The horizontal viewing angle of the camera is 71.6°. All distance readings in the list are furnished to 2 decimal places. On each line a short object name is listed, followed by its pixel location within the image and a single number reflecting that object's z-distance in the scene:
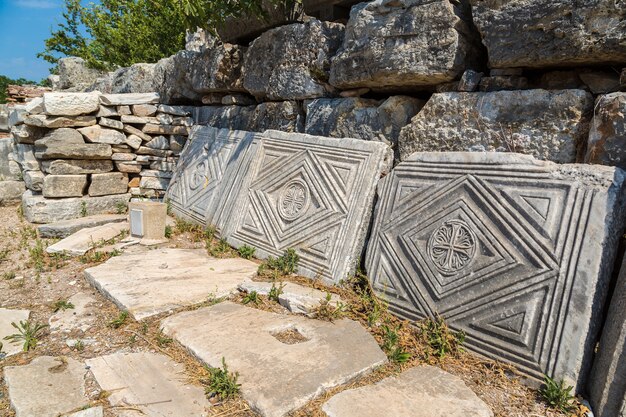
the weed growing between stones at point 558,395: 1.67
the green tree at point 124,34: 11.22
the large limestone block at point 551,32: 2.17
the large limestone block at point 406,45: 2.78
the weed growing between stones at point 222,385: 1.67
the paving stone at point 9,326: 2.06
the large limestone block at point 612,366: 1.59
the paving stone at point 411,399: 1.61
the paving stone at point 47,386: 1.61
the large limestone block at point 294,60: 3.67
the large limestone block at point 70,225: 4.02
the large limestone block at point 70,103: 4.55
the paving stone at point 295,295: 2.41
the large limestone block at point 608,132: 2.11
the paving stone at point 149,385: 1.61
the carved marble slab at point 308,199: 2.83
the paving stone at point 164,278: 2.51
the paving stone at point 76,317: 2.30
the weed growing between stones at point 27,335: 2.10
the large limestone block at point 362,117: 3.18
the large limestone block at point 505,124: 2.35
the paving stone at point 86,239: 3.50
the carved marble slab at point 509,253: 1.81
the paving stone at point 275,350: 1.68
